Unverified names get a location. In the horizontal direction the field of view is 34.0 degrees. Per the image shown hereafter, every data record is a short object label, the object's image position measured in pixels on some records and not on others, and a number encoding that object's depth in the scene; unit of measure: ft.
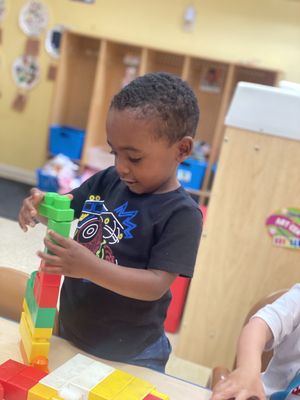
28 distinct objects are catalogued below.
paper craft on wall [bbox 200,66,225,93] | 12.03
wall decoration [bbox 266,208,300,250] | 5.39
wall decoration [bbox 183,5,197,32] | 11.94
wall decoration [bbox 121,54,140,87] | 11.91
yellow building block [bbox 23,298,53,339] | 2.43
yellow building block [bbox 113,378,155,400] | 2.16
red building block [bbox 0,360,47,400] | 2.16
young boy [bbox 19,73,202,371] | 2.53
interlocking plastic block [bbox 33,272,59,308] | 2.40
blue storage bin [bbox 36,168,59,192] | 11.22
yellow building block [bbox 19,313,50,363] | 2.44
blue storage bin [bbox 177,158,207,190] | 10.77
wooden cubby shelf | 11.30
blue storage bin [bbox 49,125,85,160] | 11.87
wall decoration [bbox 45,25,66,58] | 12.73
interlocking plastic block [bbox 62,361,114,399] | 2.13
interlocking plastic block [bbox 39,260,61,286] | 2.37
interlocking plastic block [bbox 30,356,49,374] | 2.41
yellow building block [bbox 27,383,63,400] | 2.09
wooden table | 2.54
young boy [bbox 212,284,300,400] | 2.29
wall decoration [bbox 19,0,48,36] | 12.73
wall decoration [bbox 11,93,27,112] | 13.25
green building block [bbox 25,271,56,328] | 2.40
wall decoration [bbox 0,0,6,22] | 12.94
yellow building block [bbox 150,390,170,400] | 2.25
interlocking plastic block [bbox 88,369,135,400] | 2.12
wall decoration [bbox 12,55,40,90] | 13.04
